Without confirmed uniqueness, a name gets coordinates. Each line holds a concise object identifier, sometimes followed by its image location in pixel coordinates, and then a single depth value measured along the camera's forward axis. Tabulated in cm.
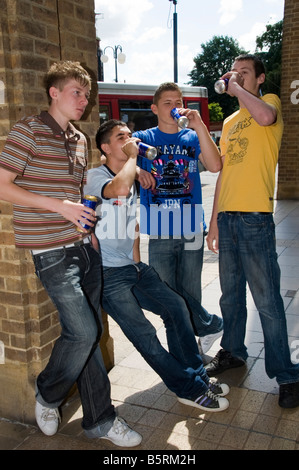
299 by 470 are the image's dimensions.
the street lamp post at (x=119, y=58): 1636
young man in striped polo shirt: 225
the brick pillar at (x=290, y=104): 1073
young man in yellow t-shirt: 291
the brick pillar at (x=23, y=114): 251
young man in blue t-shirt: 314
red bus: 1293
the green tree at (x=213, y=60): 6066
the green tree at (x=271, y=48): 4280
